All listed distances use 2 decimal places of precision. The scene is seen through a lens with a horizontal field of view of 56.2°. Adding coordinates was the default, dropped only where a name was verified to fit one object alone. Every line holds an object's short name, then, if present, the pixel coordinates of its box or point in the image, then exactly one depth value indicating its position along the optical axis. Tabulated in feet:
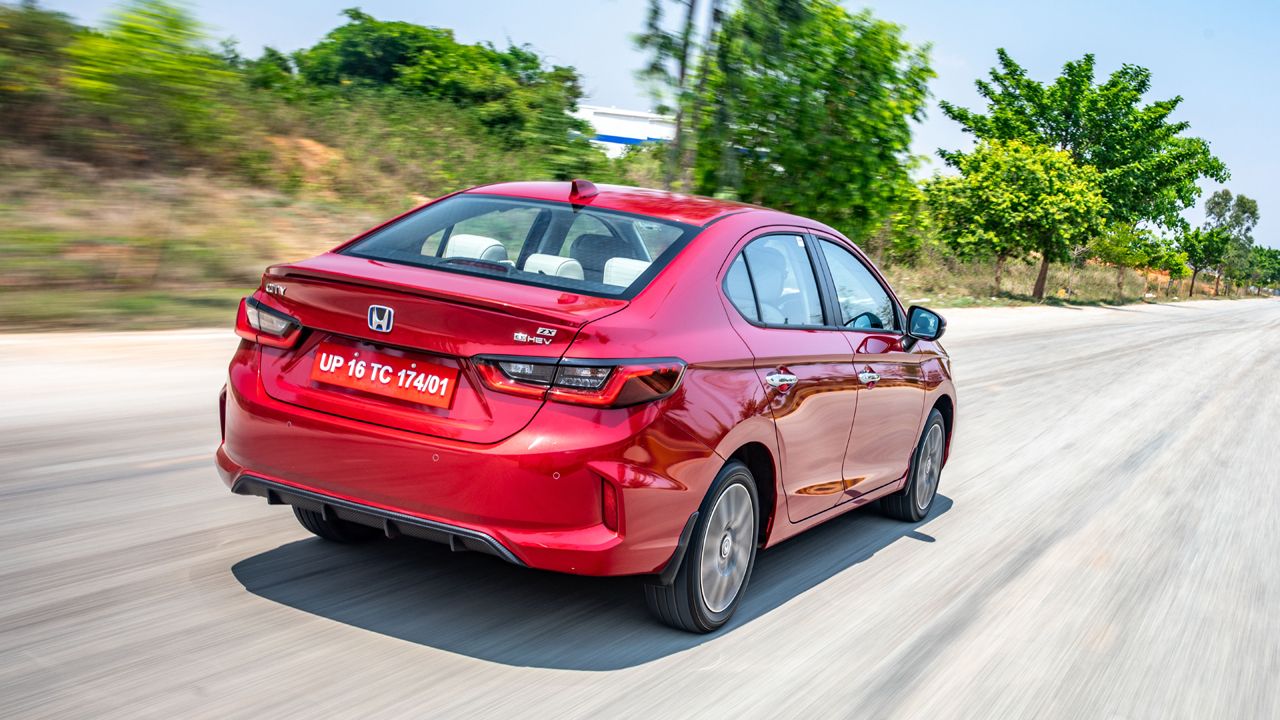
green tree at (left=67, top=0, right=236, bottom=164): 43.42
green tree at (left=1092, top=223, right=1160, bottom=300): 203.92
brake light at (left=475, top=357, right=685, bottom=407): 12.25
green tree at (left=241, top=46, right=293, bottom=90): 73.38
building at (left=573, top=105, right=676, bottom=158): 238.27
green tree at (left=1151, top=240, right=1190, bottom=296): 232.73
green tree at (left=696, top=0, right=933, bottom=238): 65.57
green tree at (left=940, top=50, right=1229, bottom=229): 209.97
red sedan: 12.31
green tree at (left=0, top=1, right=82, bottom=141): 46.52
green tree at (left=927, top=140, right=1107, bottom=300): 162.09
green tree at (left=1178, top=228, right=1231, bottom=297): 289.33
